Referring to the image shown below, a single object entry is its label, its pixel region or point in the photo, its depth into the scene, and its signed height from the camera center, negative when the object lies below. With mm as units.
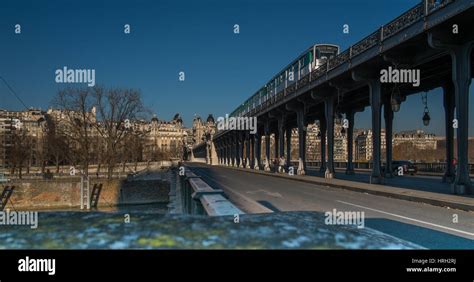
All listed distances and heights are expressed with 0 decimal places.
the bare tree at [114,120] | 56500 +4519
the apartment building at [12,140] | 65750 +2439
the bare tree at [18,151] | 64062 +623
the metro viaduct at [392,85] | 18641 +4875
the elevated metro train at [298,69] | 36469 +8201
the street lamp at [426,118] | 28131 +2199
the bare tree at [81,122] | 55031 +4158
